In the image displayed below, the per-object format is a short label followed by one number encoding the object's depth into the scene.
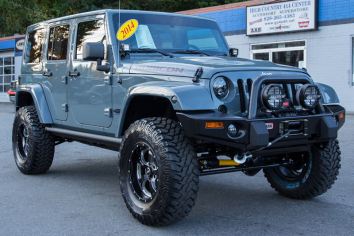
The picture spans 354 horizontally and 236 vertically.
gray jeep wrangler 3.82
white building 16.53
